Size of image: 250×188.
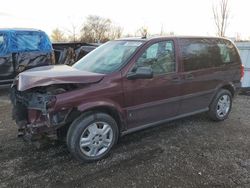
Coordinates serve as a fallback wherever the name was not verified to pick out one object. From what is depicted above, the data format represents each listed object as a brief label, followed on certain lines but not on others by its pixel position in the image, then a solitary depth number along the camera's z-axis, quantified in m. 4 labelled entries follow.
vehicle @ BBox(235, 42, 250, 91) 6.48
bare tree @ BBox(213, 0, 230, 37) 12.81
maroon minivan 2.73
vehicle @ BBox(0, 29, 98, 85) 6.08
